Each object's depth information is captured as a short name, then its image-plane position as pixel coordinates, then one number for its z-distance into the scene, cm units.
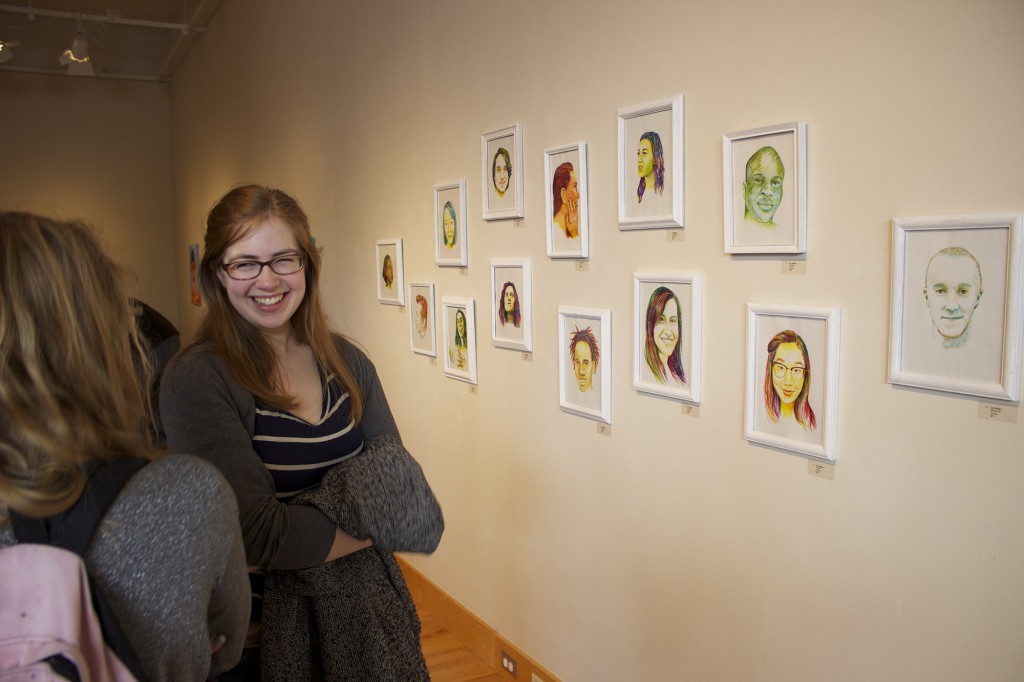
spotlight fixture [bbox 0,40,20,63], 767
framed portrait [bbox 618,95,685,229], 259
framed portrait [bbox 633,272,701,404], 260
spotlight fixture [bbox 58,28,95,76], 752
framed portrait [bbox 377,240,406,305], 471
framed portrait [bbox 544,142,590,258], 305
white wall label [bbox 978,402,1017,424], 178
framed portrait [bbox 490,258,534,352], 348
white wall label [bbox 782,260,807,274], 224
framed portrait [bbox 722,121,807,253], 220
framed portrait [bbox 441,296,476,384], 399
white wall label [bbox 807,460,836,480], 222
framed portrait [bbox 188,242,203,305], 996
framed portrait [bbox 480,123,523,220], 344
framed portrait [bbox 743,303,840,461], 218
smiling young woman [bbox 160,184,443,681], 174
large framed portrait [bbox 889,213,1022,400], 175
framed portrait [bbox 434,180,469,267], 396
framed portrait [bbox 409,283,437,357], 439
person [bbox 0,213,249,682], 106
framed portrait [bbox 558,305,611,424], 304
